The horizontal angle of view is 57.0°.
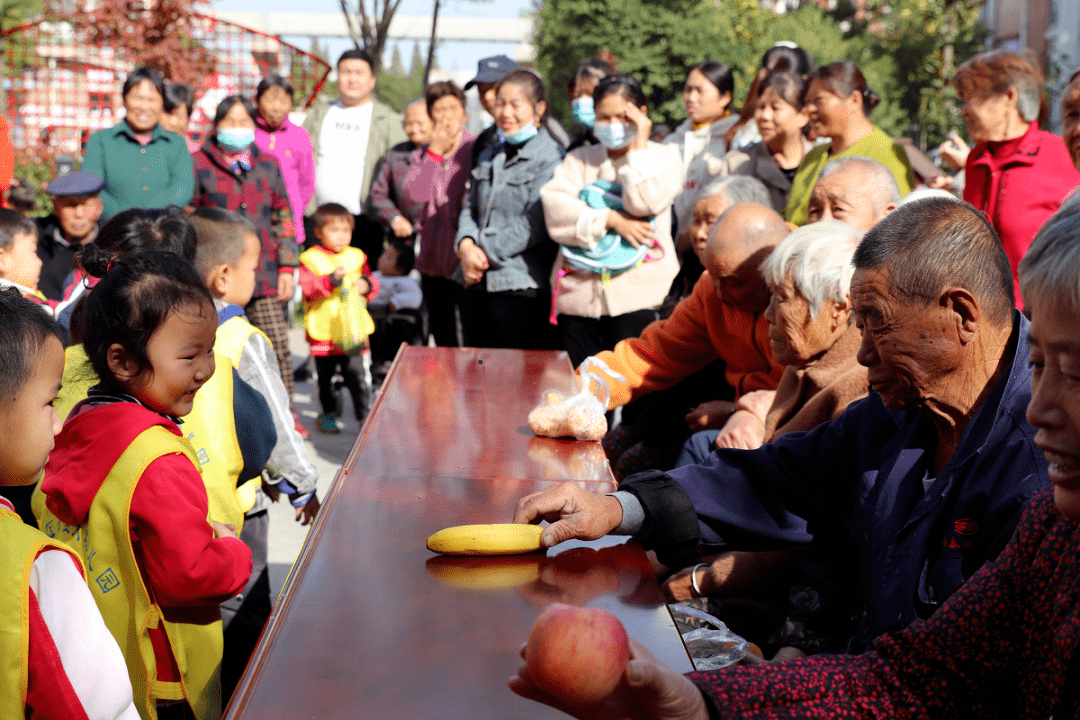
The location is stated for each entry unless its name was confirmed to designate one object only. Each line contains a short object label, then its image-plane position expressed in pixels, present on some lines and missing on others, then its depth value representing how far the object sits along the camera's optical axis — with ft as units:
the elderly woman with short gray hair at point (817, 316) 8.37
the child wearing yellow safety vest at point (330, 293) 20.13
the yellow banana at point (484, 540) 5.67
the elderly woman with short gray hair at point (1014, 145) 12.93
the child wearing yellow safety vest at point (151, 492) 6.16
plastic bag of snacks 8.61
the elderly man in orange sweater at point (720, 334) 10.29
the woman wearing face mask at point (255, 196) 19.02
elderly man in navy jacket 5.57
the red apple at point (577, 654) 3.31
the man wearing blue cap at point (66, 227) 16.71
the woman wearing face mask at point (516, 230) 16.62
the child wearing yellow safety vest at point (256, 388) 8.69
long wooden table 4.21
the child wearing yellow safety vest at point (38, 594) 4.68
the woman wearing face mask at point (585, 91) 17.65
